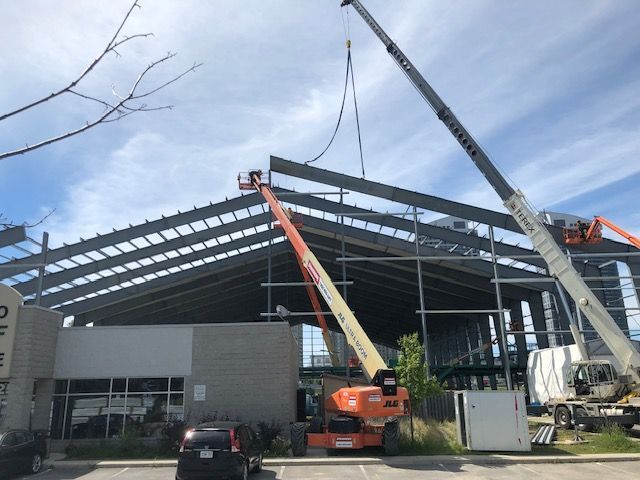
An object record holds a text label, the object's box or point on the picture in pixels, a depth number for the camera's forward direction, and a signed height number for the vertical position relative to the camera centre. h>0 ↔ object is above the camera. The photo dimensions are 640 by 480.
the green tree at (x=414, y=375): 18.19 +0.33
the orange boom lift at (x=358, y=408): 14.45 -0.60
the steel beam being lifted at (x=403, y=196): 25.42 +9.32
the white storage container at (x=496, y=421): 16.20 -1.21
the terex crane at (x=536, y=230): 18.16 +5.53
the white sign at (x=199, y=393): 19.00 -0.06
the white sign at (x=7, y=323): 17.36 +2.50
